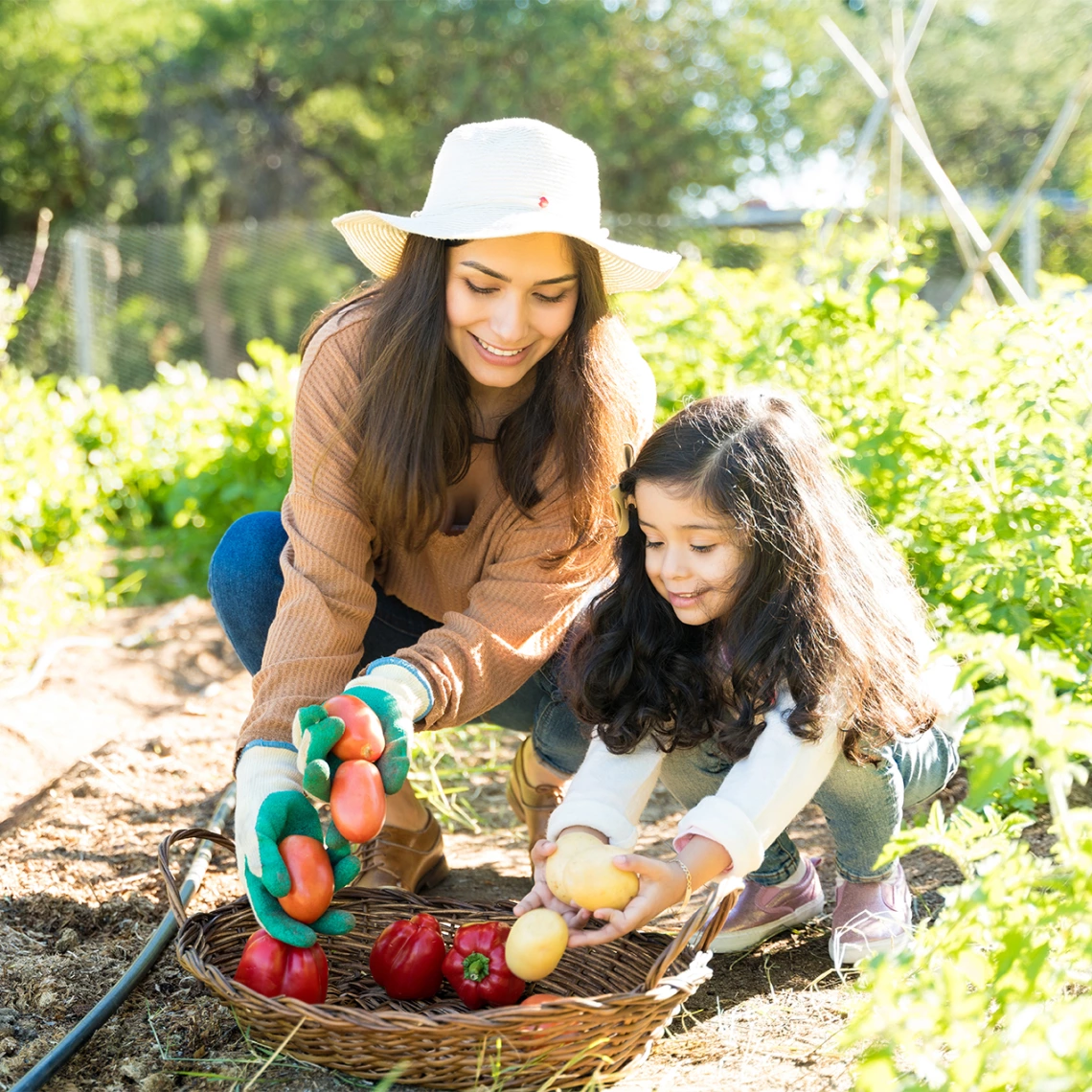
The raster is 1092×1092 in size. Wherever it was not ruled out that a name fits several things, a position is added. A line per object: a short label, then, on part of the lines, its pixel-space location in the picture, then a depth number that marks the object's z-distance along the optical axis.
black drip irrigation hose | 1.58
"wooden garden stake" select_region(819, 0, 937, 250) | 4.88
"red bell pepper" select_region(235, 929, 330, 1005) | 1.63
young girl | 1.71
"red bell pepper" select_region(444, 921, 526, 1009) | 1.72
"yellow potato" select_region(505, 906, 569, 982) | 1.65
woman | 1.93
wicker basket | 1.46
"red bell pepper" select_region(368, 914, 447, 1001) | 1.78
